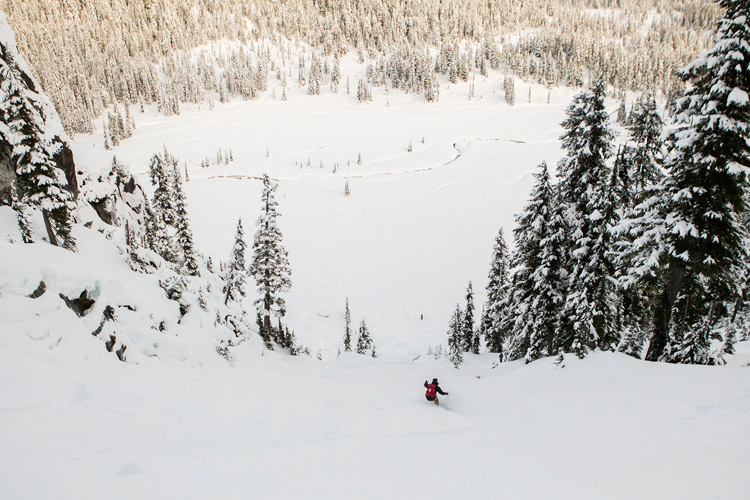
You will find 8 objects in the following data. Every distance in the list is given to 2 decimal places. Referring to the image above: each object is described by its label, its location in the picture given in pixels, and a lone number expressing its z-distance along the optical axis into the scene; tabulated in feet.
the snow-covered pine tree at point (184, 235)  96.73
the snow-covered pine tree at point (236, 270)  88.89
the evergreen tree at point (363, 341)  127.11
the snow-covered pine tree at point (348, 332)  132.16
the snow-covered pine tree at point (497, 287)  106.22
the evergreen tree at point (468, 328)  120.88
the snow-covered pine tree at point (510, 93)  502.38
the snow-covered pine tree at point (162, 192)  107.65
